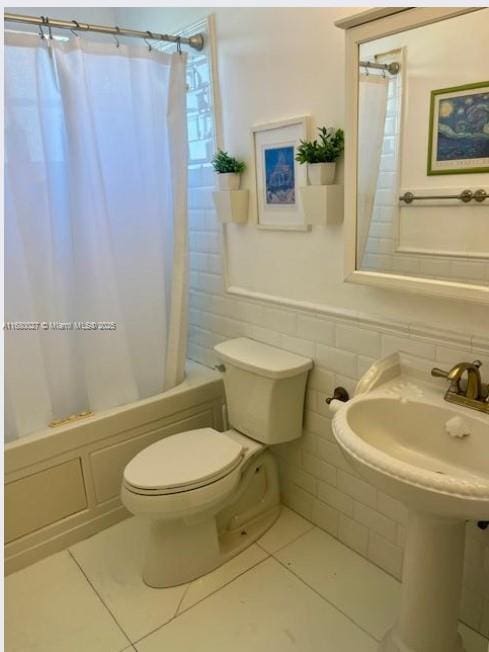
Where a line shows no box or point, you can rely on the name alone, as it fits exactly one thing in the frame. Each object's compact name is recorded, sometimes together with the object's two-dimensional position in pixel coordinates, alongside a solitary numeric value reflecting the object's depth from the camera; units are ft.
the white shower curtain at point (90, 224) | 5.71
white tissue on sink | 4.16
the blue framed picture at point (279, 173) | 5.65
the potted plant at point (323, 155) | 5.11
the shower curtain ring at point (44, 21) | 5.36
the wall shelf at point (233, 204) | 6.39
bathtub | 6.07
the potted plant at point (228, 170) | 6.34
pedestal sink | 4.05
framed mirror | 4.11
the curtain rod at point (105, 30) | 5.30
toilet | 5.46
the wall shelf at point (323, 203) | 5.17
